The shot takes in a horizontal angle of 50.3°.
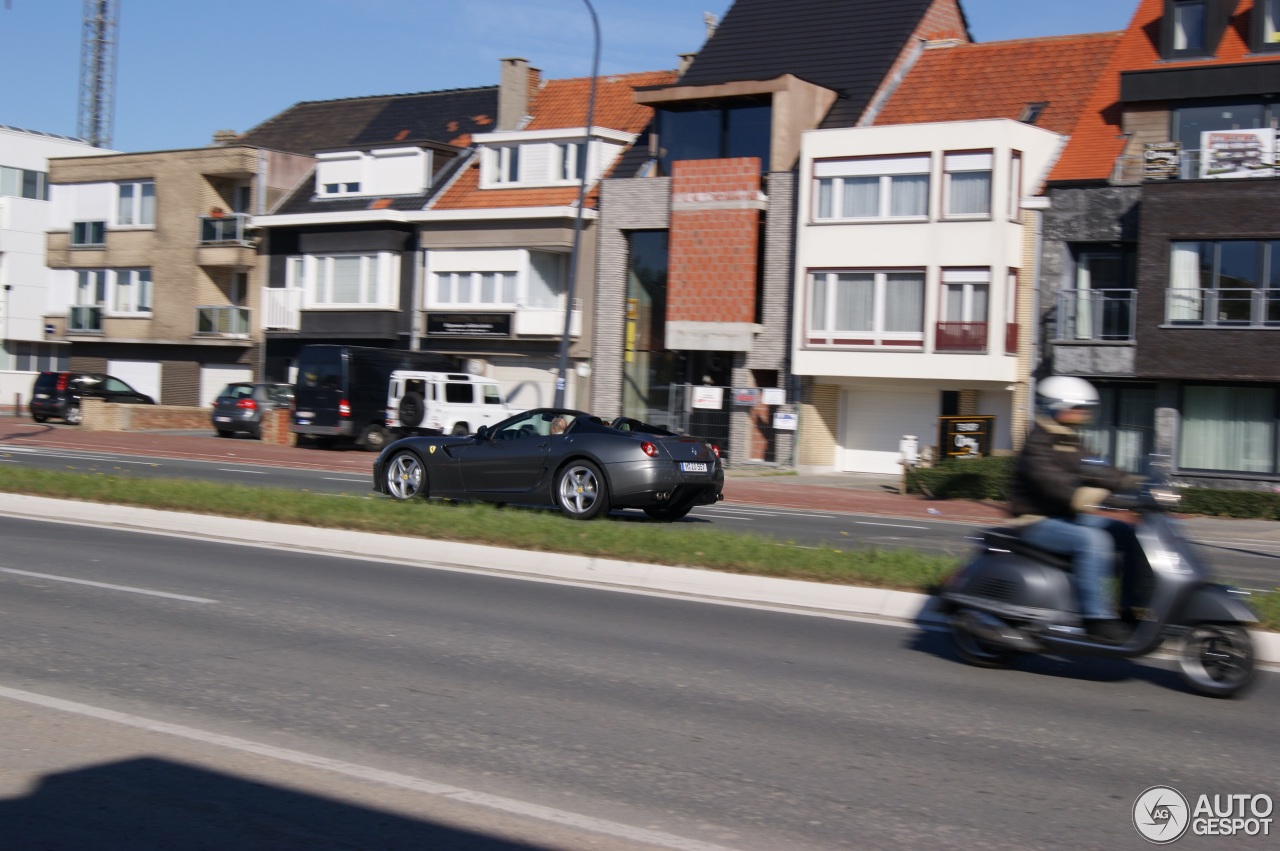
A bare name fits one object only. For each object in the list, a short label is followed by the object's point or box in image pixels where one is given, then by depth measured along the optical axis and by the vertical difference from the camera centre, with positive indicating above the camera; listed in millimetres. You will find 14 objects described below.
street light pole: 34094 +3897
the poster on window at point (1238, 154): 28172 +6244
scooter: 7598 -932
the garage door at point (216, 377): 48219 +1058
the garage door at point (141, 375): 50531 +1064
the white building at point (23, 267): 57688 +5604
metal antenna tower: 83500 +19996
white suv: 34188 +305
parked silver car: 37344 +81
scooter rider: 7891 -326
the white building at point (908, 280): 32375 +3900
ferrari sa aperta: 16484 -559
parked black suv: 41375 +225
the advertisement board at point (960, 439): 29219 +28
